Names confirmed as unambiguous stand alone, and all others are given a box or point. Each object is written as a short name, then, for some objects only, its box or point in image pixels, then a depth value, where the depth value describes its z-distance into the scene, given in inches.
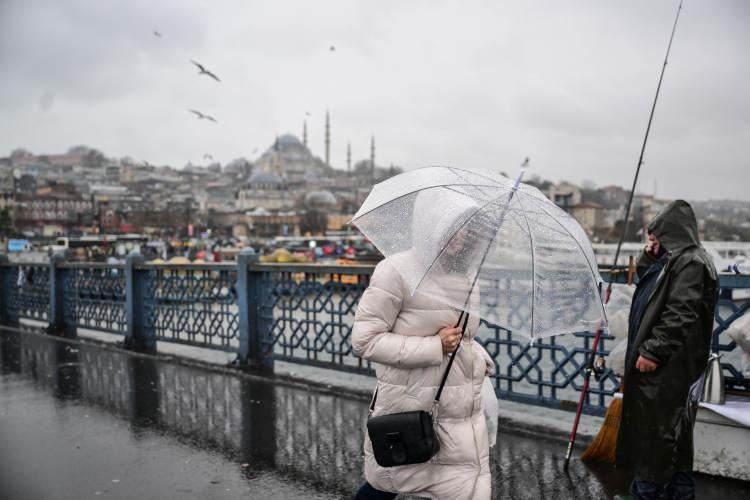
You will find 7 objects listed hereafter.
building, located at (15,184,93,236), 4453.7
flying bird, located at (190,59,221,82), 1028.4
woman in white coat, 109.9
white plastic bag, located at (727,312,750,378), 153.8
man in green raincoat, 124.3
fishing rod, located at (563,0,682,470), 158.4
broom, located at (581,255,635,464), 164.4
